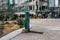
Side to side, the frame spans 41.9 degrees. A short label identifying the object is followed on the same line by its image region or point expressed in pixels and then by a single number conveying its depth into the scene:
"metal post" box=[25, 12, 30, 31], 4.81
